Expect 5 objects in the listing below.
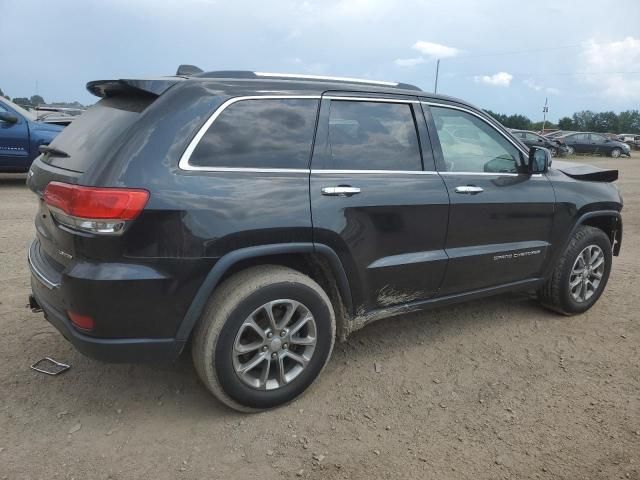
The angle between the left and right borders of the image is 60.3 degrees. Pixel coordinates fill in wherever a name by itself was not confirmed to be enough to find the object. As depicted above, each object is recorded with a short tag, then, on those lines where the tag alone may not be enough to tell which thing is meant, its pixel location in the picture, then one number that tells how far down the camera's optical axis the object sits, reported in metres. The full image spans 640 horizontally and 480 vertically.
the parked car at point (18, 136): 9.77
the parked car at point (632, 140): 46.44
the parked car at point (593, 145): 32.56
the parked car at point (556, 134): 33.74
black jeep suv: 2.57
